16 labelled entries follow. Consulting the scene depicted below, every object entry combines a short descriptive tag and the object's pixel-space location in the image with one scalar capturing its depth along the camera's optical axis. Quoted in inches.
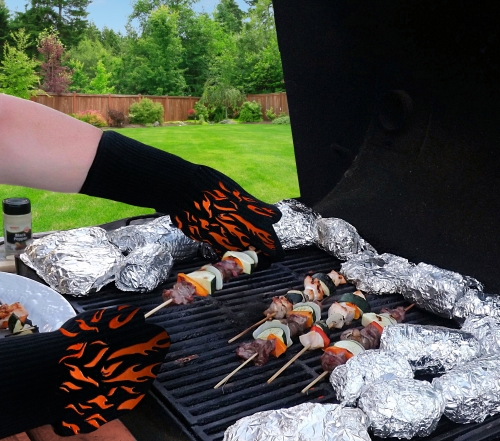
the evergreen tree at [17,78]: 482.0
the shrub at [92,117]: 500.7
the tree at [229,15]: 830.2
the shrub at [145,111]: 557.6
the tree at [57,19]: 875.4
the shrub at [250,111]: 597.9
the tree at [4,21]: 768.5
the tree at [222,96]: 614.2
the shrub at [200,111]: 625.6
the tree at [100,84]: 764.6
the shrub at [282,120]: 555.7
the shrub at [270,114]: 584.1
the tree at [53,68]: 608.7
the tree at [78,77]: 771.4
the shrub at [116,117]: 538.6
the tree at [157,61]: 725.9
